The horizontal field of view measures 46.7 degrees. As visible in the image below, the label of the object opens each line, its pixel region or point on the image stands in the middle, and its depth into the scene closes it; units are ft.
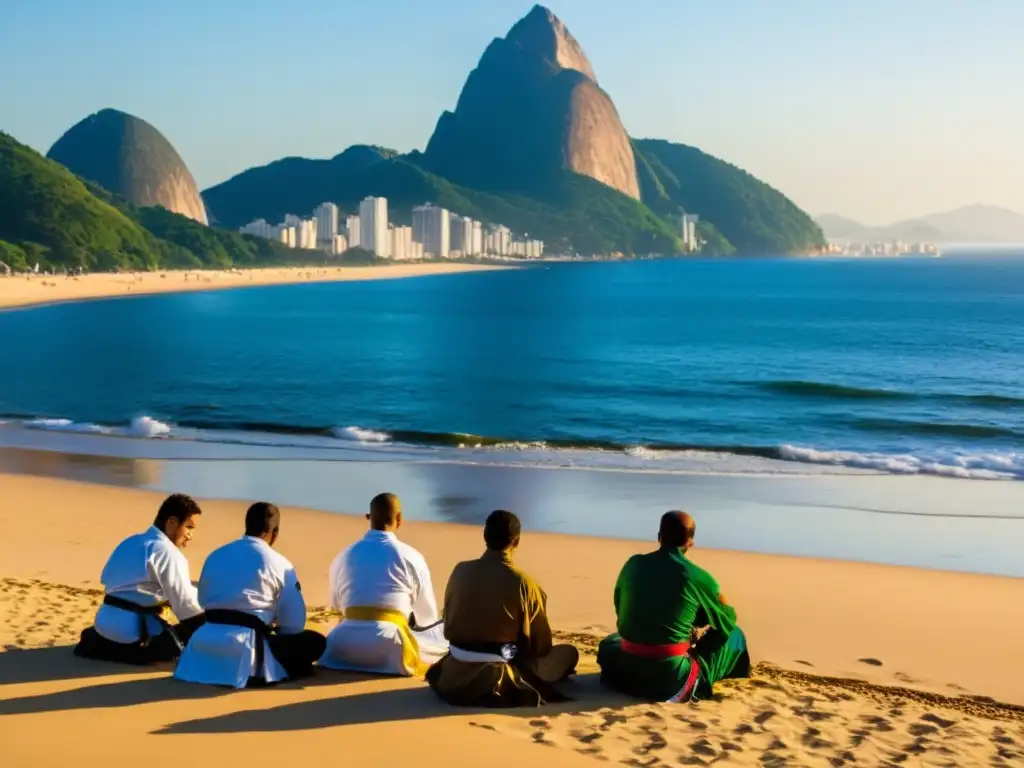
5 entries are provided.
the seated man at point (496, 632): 22.89
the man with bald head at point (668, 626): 23.25
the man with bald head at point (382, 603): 24.38
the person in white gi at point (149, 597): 24.25
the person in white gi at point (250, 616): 23.44
